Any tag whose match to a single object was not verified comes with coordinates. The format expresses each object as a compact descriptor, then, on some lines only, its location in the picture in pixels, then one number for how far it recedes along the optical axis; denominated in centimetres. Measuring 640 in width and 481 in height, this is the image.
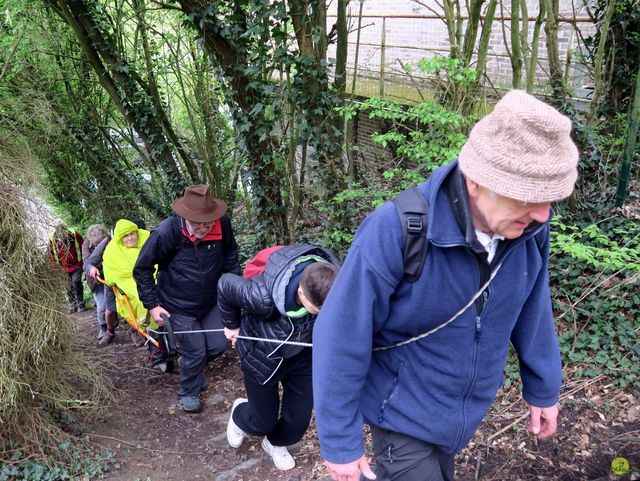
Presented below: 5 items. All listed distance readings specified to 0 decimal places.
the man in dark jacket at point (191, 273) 453
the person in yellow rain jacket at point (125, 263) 562
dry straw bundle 370
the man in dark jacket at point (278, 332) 300
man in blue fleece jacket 154
